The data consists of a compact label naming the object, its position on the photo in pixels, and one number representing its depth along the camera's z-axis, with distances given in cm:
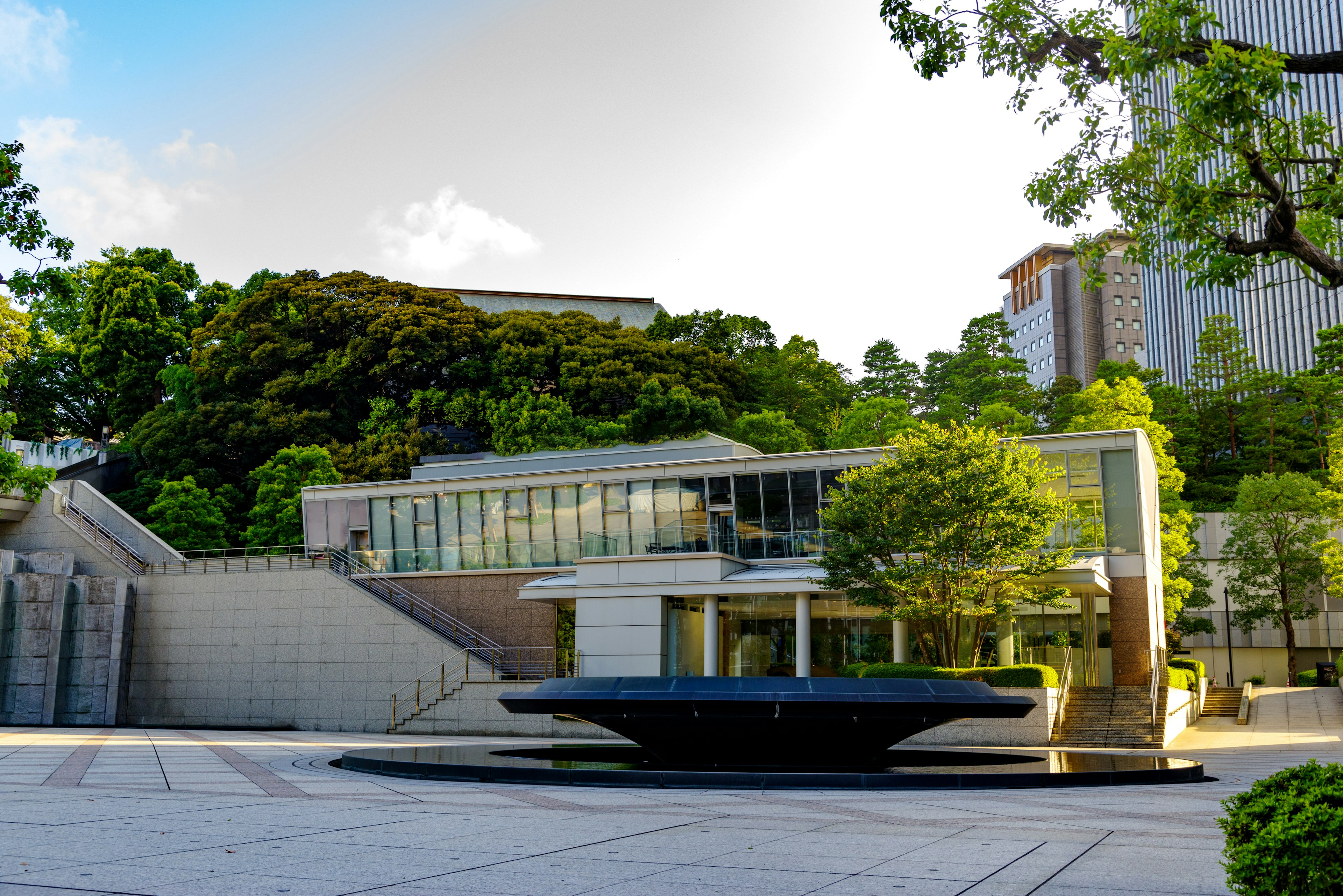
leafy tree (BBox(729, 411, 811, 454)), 5294
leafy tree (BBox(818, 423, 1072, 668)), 2555
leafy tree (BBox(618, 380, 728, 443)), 5322
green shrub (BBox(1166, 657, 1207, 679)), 3697
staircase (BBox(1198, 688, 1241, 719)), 3722
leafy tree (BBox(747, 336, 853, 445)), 6281
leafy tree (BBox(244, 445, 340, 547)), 4472
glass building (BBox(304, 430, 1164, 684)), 3025
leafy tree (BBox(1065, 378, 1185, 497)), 4166
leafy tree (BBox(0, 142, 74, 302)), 1834
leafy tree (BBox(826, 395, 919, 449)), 5550
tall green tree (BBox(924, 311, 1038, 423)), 6950
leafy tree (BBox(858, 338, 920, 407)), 7725
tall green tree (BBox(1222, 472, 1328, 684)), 4634
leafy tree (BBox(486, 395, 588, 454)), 5056
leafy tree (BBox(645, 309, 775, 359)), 6366
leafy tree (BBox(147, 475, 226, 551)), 4528
